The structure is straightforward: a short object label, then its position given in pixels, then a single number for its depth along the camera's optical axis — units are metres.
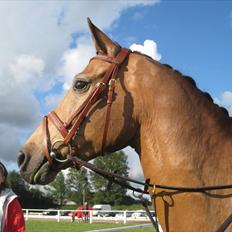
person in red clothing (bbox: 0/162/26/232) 4.39
